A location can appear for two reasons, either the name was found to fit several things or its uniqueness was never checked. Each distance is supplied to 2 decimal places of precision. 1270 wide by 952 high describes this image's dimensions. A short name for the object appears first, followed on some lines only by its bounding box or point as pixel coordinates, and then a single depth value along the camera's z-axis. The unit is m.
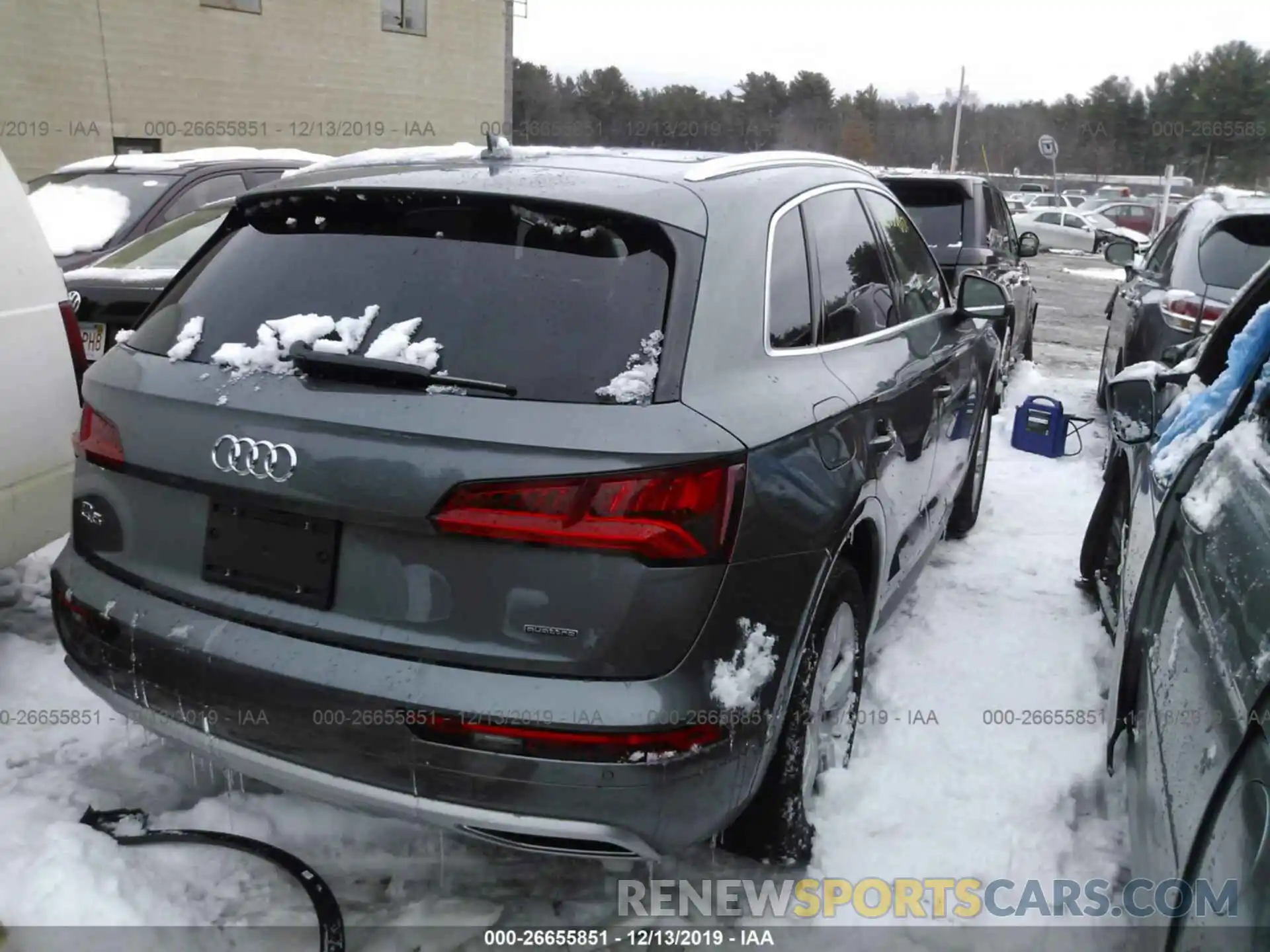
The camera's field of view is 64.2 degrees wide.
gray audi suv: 2.04
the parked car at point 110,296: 5.56
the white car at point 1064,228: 30.20
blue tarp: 2.43
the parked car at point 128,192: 6.94
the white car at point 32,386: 3.51
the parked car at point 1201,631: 1.54
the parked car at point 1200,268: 5.66
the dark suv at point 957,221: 7.75
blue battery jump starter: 7.10
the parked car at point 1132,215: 35.00
